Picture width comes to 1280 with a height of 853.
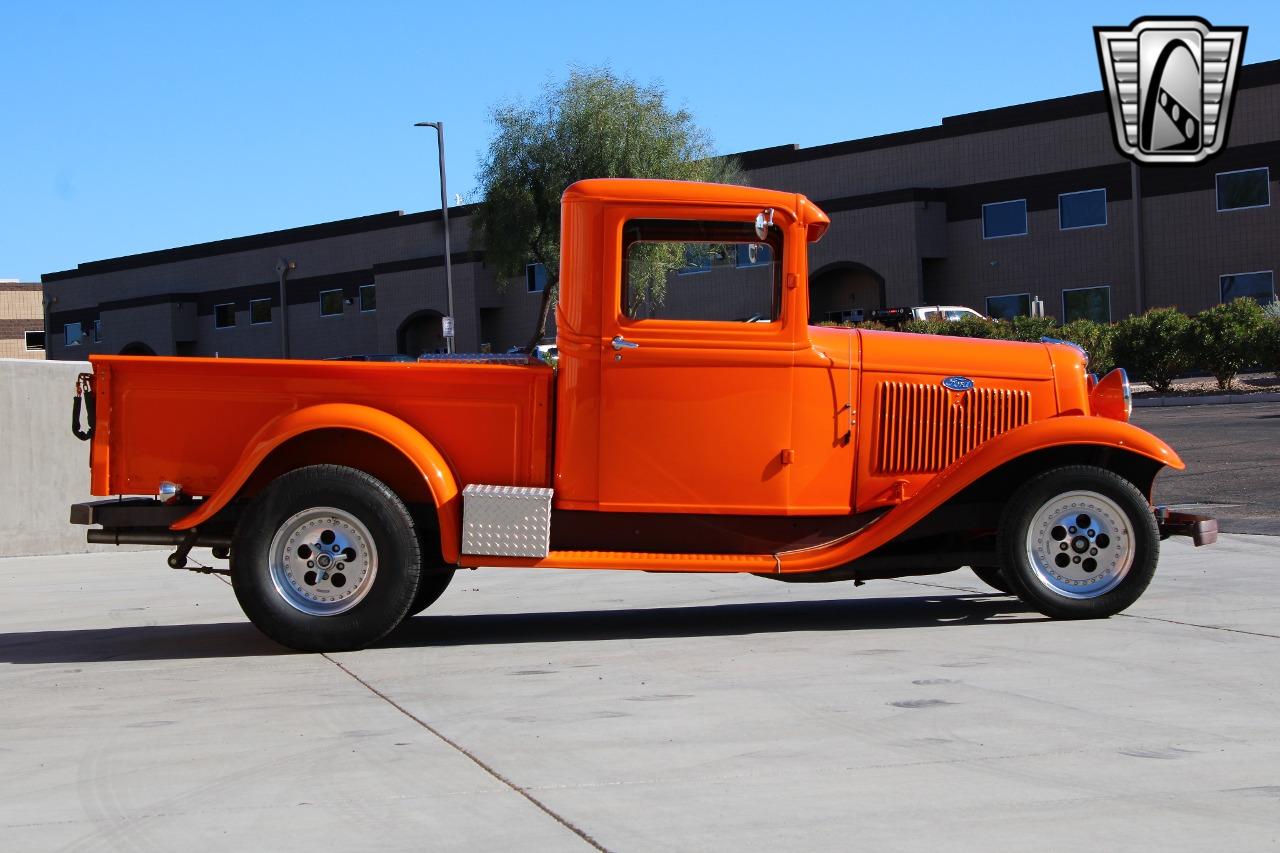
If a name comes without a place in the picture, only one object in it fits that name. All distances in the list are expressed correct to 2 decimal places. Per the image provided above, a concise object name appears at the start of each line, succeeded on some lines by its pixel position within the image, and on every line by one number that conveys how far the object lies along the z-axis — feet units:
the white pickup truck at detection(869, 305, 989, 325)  117.29
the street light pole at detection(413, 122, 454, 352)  136.77
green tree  145.18
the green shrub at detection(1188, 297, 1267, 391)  96.27
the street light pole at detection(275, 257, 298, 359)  196.75
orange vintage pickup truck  24.36
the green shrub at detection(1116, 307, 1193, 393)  99.55
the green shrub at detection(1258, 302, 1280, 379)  95.45
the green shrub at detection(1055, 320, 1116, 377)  102.78
